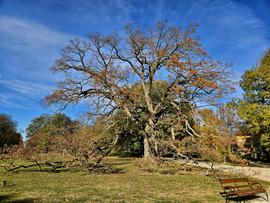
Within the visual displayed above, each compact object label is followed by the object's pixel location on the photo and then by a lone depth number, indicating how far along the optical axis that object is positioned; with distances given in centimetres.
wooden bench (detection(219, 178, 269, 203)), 612
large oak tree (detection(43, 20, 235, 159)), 1583
